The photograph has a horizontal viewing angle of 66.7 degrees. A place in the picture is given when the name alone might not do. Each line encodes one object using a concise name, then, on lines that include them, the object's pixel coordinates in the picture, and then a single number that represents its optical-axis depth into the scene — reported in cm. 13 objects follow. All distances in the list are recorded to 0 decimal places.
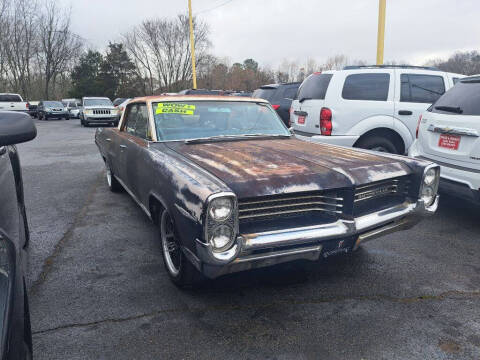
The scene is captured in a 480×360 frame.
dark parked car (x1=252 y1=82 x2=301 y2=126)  937
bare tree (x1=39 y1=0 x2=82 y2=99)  4334
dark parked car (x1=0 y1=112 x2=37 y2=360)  120
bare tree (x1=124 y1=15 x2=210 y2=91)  4094
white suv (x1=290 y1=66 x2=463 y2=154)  583
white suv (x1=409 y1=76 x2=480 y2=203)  382
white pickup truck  2441
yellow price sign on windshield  375
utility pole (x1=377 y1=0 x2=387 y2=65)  950
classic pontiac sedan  221
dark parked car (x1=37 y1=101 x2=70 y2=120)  2841
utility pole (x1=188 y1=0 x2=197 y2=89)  2194
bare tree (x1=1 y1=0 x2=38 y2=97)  4041
